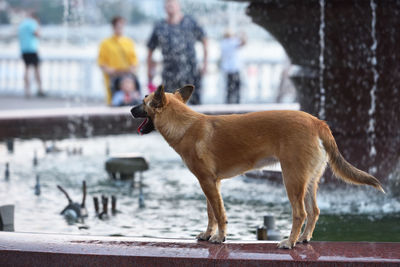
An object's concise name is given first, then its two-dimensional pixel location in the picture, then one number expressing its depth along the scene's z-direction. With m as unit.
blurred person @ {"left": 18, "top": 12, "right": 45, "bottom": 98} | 19.17
